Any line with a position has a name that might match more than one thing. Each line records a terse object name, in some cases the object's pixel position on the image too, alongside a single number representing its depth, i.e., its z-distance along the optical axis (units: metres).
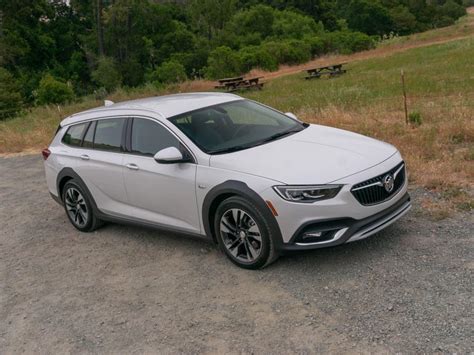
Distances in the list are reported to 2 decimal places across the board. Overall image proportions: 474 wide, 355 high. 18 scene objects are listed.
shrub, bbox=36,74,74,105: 33.93
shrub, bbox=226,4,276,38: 67.12
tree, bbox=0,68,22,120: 28.52
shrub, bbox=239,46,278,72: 41.75
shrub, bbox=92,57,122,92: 52.97
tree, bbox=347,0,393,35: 75.94
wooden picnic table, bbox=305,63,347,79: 27.23
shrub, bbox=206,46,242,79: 40.66
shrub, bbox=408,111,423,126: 9.61
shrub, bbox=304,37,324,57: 49.68
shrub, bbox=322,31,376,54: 44.28
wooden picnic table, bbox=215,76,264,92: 26.53
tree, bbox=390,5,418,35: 76.56
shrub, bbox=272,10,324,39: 63.31
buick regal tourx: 4.39
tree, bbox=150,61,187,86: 48.85
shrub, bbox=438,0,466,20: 83.38
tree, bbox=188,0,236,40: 67.62
